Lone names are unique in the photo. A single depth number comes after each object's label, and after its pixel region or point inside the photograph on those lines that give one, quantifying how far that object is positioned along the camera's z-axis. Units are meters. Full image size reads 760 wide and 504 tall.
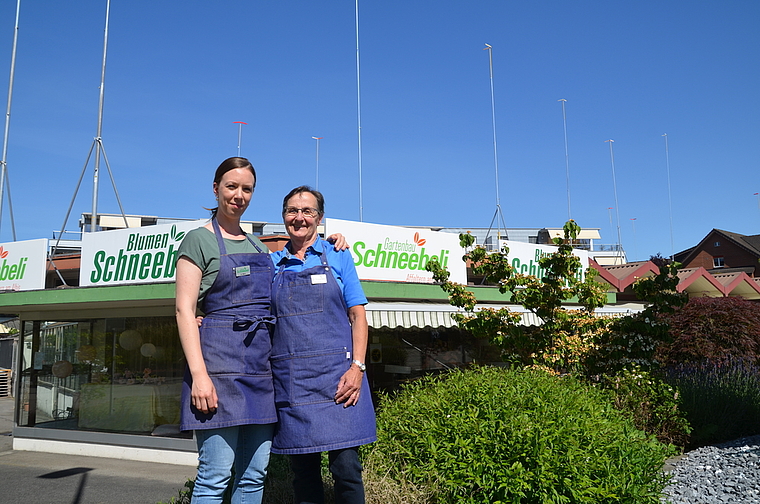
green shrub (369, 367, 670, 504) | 3.61
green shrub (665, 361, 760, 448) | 8.15
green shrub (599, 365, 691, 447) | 6.91
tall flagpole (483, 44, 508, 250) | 13.34
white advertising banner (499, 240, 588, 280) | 10.88
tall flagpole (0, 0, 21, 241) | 15.55
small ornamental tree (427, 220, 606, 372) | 7.16
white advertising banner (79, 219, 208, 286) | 8.53
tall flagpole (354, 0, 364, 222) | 11.77
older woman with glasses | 2.71
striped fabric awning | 8.14
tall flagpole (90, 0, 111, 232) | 11.88
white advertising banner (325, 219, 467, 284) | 8.73
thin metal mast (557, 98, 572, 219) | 17.03
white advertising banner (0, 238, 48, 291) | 10.21
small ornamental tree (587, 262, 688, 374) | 6.80
